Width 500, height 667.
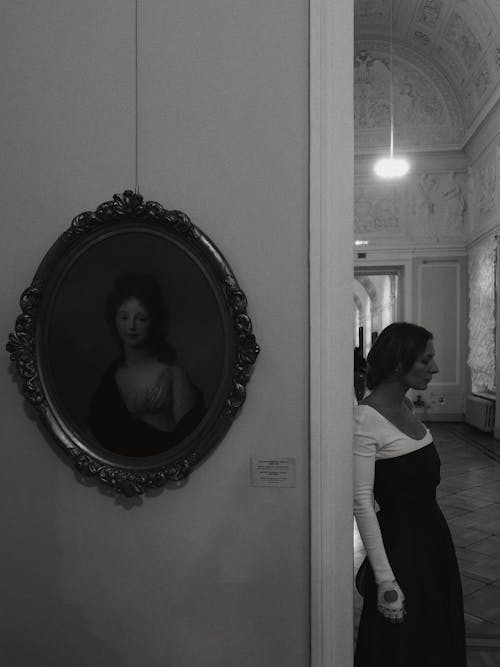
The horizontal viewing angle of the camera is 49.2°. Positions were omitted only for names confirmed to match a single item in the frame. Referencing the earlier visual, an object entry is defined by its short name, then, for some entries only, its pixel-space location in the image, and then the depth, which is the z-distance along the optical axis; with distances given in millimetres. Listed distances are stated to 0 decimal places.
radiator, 11008
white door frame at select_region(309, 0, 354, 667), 2100
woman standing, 2383
